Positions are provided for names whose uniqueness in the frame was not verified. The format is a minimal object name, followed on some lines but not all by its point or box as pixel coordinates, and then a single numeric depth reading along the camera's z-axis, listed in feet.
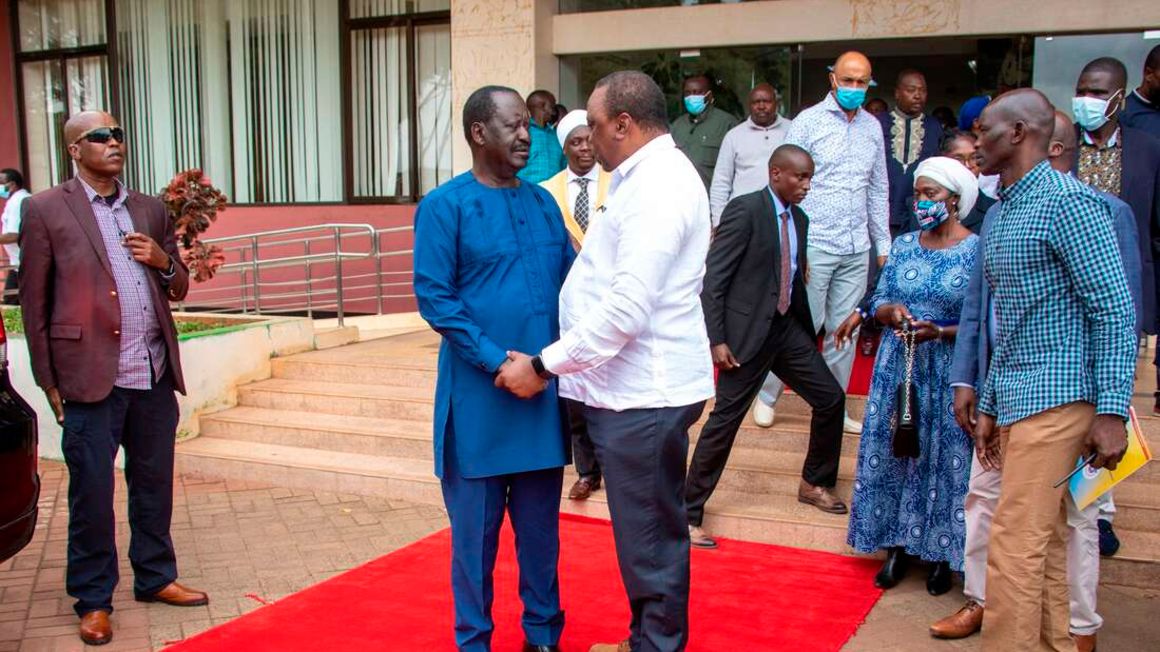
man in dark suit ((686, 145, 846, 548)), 16.97
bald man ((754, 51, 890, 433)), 19.77
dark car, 12.32
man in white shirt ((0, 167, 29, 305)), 39.74
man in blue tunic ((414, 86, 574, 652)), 12.13
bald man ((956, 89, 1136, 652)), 10.34
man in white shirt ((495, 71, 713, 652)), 10.68
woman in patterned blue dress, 14.90
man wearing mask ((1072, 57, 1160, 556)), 16.83
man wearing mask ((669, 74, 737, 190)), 27.78
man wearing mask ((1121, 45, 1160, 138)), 18.84
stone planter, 25.31
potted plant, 23.06
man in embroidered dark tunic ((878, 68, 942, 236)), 22.81
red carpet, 13.94
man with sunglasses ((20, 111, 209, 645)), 14.19
